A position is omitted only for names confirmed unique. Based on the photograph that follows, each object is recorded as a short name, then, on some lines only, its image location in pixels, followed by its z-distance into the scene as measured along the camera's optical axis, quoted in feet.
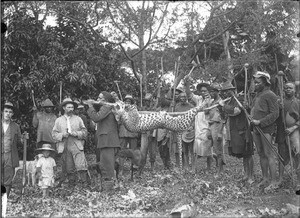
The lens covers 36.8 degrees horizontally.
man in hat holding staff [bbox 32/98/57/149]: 26.78
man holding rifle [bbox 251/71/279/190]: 22.99
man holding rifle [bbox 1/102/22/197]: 22.86
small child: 24.20
